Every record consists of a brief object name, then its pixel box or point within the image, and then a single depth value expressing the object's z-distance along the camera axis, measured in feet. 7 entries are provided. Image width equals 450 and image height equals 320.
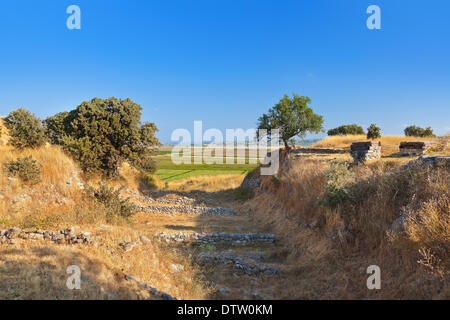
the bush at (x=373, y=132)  91.86
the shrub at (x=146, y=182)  77.59
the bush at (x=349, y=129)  139.44
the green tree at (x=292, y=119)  74.33
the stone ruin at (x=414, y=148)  46.96
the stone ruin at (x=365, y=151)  42.09
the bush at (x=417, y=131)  115.56
